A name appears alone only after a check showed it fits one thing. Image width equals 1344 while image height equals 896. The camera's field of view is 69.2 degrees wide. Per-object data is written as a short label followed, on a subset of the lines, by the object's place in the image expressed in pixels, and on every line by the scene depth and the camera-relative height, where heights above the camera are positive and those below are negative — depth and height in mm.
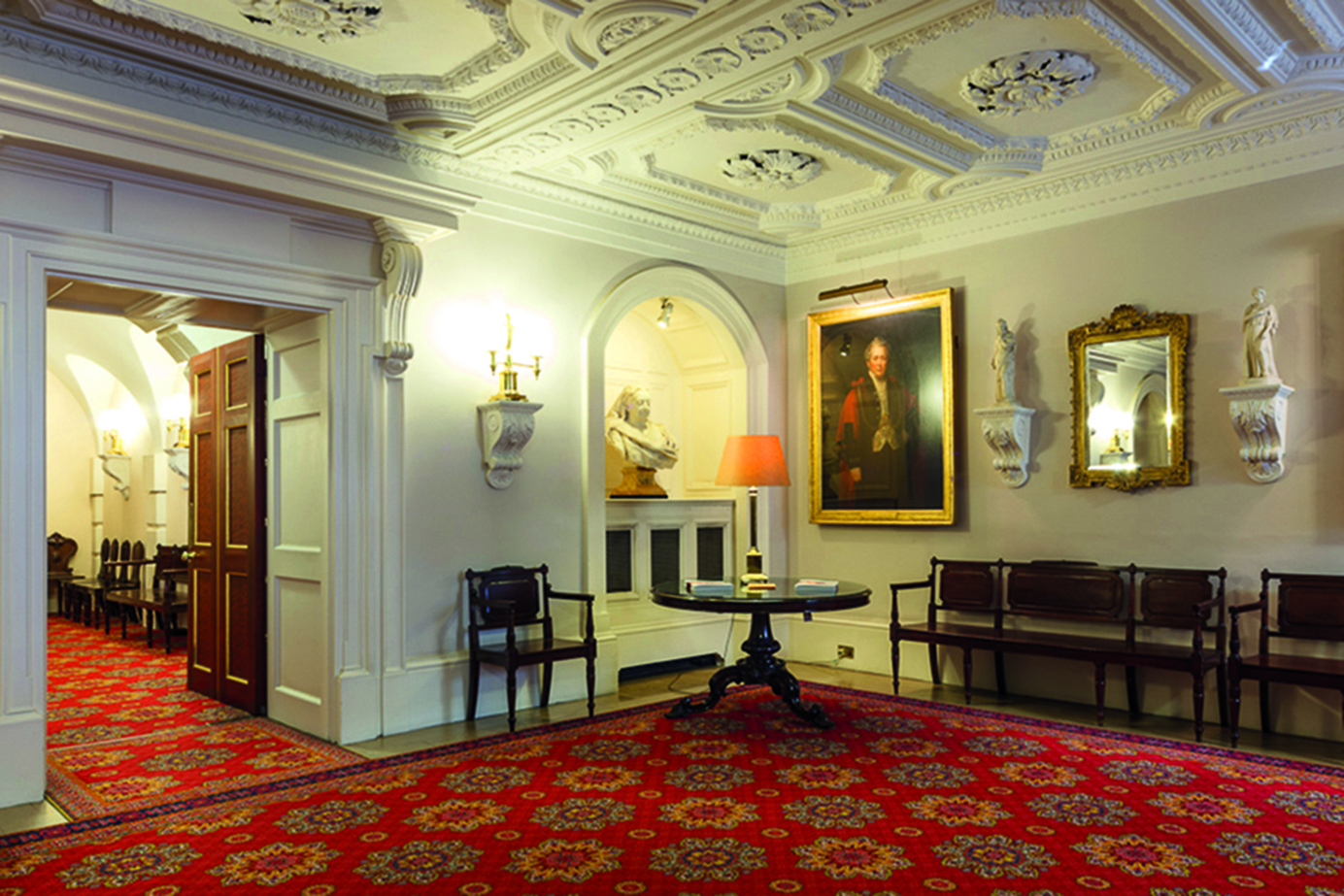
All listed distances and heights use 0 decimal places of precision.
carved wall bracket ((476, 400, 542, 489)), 6262 +303
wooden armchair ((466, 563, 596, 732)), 5855 -896
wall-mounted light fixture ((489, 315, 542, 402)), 6328 +686
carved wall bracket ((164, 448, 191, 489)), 11390 +296
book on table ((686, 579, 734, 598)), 5879 -681
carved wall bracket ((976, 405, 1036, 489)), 6824 +260
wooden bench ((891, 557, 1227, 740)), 5699 -926
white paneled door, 5766 -276
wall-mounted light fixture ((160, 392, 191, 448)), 12016 +905
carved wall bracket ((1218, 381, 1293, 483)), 5645 +278
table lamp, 6430 +91
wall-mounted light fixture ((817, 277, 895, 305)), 7695 +1519
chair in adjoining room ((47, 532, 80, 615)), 13570 -950
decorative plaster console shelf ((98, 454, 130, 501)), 13492 +241
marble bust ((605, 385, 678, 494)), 8094 +336
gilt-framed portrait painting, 7477 +510
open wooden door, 6297 -277
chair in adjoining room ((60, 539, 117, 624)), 11686 -1310
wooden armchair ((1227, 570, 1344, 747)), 5203 -910
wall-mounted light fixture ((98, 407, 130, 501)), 13508 +457
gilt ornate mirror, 6215 +476
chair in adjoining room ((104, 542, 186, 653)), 9336 -1136
